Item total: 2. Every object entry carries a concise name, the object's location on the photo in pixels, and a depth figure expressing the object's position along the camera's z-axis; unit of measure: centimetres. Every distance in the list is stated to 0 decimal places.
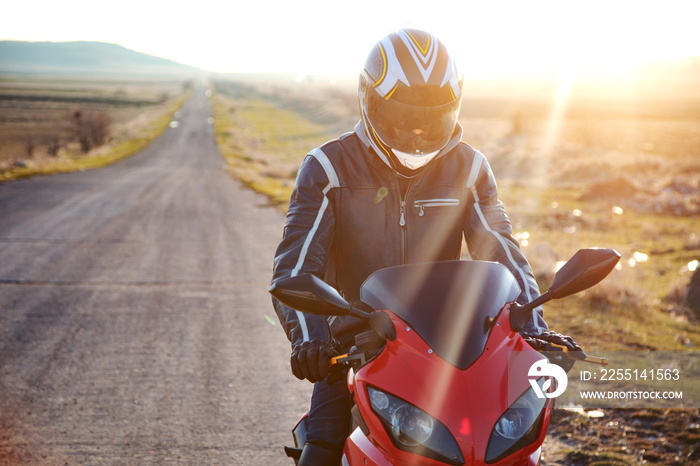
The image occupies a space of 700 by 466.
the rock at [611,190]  1839
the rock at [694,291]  752
